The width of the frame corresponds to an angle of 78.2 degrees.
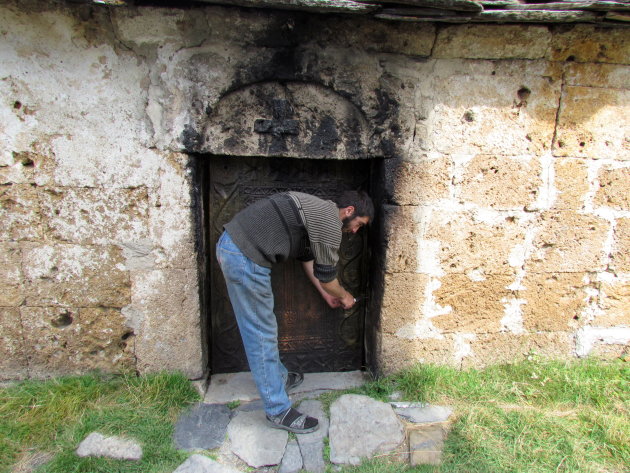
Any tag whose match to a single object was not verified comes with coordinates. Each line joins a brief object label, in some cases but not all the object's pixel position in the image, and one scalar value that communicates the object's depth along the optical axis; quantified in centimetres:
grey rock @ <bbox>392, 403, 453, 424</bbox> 251
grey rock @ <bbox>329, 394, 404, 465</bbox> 229
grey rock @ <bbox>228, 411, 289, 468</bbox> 227
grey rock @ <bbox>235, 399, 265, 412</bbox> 264
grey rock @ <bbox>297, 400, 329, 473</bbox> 223
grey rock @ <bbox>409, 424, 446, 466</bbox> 226
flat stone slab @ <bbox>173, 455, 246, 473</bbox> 214
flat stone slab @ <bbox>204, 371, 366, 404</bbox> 276
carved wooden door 272
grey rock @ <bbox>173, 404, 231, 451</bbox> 234
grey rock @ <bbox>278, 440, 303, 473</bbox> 220
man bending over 224
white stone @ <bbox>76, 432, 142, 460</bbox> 220
